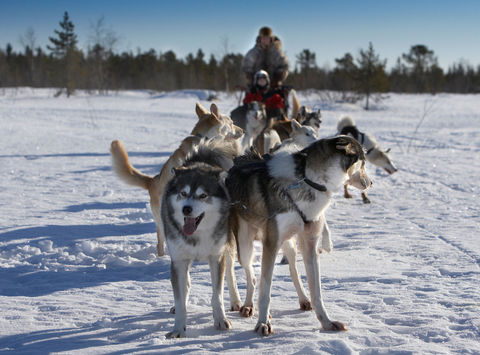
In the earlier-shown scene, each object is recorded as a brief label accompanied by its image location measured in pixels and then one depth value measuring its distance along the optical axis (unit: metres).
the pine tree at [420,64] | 45.41
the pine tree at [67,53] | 34.19
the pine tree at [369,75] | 27.75
